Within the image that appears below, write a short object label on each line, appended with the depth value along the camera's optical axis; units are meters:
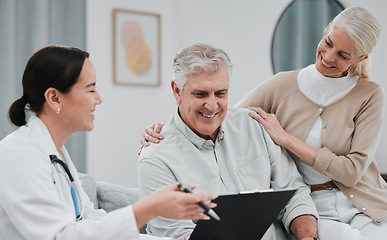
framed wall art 3.82
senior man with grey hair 1.80
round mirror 3.93
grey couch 2.26
